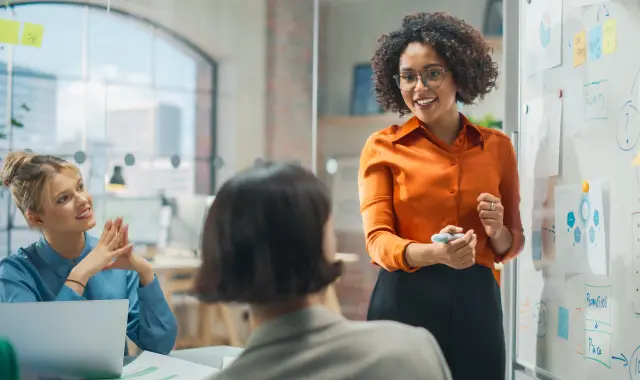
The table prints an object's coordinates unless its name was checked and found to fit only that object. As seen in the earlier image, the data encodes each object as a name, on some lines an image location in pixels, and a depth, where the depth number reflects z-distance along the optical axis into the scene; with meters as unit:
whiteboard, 1.39
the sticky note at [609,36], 1.44
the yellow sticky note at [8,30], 1.74
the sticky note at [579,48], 1.57
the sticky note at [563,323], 1.67
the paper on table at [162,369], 1.19
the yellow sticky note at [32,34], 1.76
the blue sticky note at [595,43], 1.50
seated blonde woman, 1.43
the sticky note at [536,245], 1.80
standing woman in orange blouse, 1.43
